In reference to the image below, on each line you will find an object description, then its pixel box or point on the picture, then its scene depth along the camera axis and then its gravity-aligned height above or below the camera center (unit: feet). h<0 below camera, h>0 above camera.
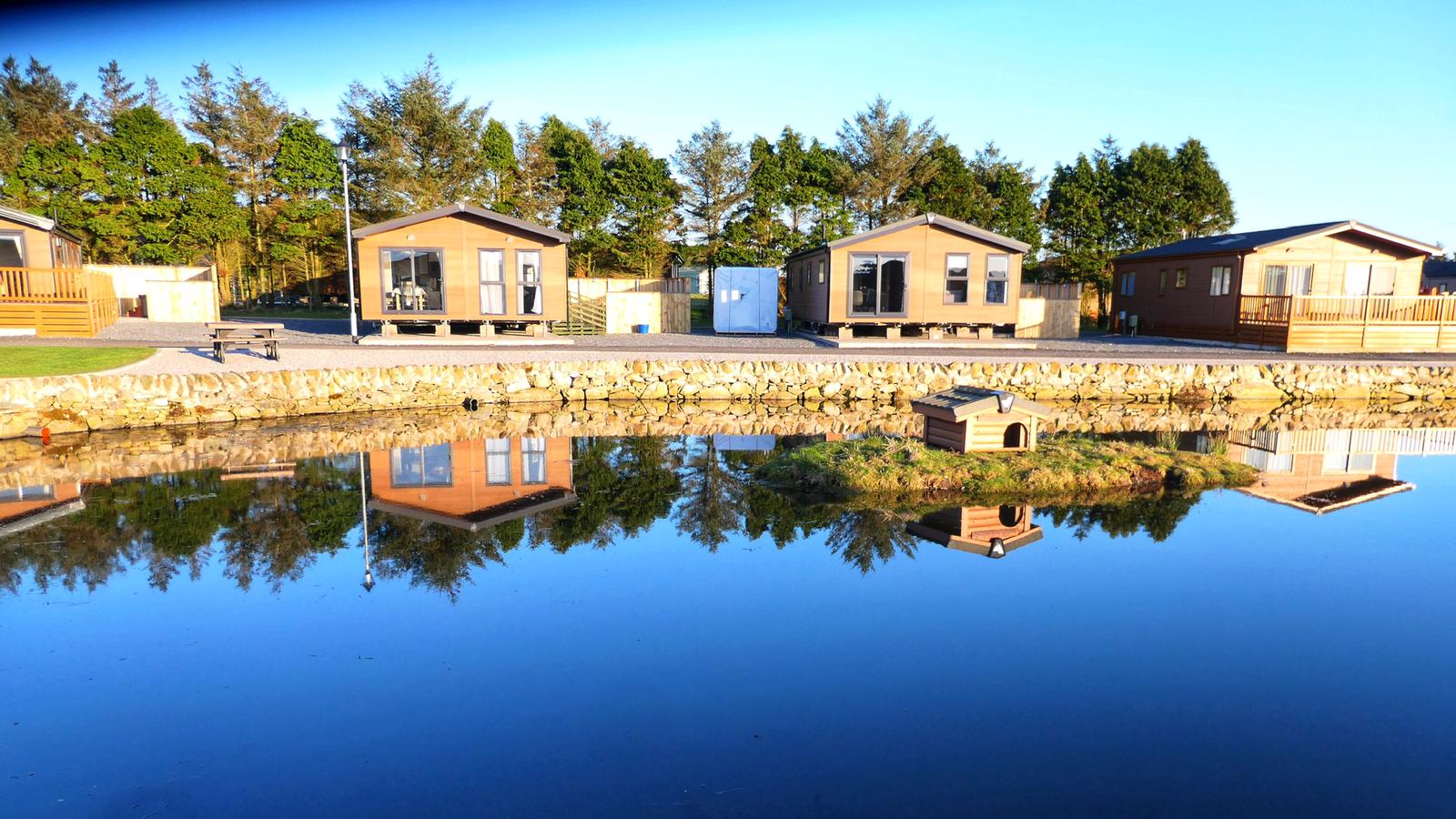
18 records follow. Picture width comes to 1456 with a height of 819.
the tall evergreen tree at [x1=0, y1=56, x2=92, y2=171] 127.85 +31.92
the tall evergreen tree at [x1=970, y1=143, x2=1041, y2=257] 125.80 +15.95
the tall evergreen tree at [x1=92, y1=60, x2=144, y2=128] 148.25 +37.05
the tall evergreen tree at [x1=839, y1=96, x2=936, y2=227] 128.77 +22.84
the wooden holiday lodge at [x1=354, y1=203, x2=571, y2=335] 73.46 +3.64
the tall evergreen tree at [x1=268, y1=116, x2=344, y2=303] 122.21 +15.16
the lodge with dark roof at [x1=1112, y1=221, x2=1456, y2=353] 79.71 +2.98
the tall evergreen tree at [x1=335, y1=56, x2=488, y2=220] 121.60 +23.93
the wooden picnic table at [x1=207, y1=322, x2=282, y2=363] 57.62 -1.87
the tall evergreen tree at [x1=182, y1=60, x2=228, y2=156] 125.90 +29.10
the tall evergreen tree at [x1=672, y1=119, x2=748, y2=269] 124.98 +20.02
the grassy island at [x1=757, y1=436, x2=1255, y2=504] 36.50 -6.82
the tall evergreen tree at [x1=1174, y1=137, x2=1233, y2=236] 126.00 +18.56
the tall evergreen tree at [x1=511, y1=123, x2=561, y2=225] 125.59 +19.34
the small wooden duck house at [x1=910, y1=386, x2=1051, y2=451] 38.96 -4.75
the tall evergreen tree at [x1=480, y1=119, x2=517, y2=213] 123.75 +21.24
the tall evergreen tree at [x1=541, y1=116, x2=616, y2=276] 121.49 +16.88
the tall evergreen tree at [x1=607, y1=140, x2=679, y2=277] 121.29 +15.49
